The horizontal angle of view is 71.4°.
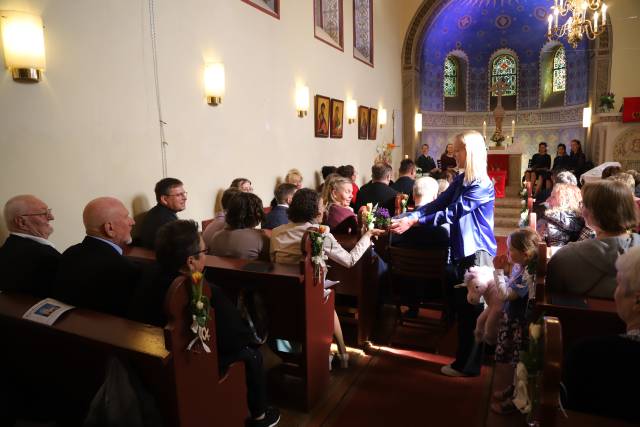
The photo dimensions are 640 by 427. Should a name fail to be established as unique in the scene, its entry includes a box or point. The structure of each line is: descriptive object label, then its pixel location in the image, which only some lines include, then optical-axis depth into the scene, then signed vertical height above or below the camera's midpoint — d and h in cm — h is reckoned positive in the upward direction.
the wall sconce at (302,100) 719 +105
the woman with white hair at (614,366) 149 -70
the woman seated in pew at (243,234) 334 -51
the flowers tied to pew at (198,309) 190 -61
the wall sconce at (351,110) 941 +115
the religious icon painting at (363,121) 1009 +98
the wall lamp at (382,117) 1138 +121
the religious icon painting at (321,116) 792 +88
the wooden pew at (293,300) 291 -90
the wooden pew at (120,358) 185 -87
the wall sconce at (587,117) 1175 +116
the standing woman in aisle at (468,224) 350 -50
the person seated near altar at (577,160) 1114 +2
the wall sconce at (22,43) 306 +88
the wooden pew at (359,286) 390 -109
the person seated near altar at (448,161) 1143 +5
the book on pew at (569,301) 214 -69
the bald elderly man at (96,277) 237 -58
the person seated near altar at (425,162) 1292 +3
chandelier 746 +246
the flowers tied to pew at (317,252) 296 -58
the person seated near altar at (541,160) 1208 +4
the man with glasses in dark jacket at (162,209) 392 -37
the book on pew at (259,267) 297 -69
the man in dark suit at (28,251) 262 -49
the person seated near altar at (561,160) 1161 +3
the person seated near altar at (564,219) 400 -52
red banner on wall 1010 +115
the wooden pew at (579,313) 205 -71
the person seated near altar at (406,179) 685 -24
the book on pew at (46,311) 209 -68
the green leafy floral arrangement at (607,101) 1065 +141
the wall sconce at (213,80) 505 +98
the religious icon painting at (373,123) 1077 +101
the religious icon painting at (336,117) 859 +93
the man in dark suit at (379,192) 556 -36
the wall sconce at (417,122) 1347 +125
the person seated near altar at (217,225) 421 -56
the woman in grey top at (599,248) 227 -45
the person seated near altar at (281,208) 437 -42
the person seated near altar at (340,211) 437 -46
